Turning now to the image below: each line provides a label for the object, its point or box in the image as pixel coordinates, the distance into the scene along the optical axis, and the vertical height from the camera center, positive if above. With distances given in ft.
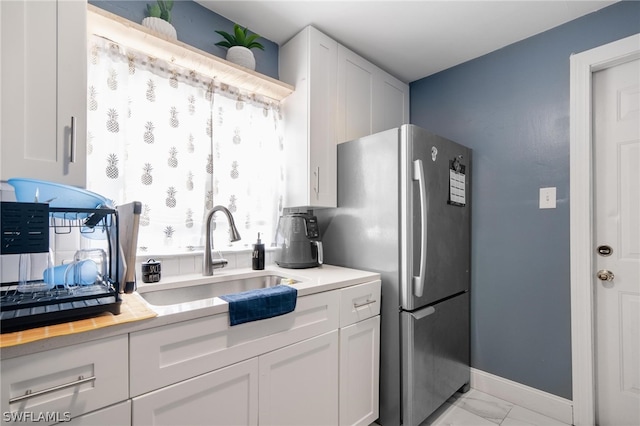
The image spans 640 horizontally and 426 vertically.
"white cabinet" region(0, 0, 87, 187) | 2.94 +1.33
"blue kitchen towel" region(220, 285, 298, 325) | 3.58 -1.12
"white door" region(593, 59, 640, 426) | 5.51 -0.50
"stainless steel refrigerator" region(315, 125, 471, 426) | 5.37 -0.66
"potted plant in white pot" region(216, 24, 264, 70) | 5.68 +3.37
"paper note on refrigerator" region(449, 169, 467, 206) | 6.36 +0.59
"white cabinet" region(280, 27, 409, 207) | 6.18 +2.38
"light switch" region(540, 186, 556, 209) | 6.15 +0.36
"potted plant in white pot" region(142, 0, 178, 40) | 4.71 +3.20
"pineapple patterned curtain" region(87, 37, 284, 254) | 4.60 +1.21
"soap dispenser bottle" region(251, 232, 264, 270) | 5.84 -0.80
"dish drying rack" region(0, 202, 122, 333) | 2.62 -0.81
